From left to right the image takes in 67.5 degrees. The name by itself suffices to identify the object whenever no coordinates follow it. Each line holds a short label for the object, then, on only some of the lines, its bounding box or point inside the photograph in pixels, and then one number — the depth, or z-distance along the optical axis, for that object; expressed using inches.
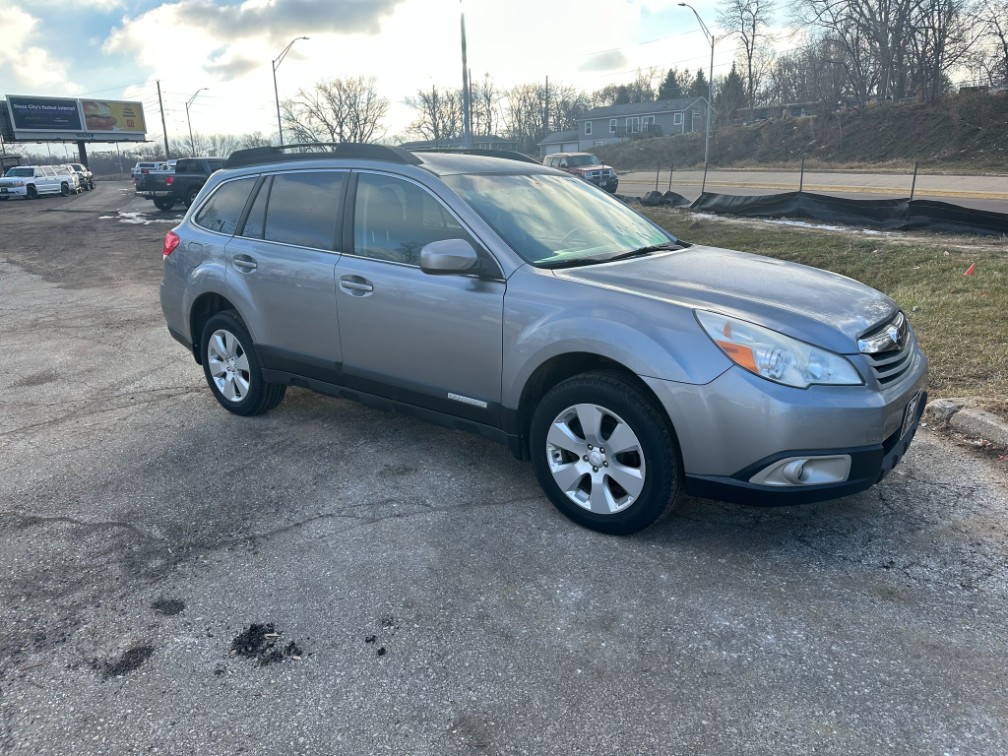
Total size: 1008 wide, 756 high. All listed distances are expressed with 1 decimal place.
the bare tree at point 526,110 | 3907.5
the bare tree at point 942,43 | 1749.5
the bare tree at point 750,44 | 2989.7
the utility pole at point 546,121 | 3828.7
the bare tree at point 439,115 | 3002.7
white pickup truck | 1488.7
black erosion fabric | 457.7
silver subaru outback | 123.9
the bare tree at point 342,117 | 2373.3
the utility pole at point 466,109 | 856.3
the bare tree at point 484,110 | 3710.6
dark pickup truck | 994.1
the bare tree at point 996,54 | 1577.3
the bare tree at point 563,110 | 3912.4
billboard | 2679.6
